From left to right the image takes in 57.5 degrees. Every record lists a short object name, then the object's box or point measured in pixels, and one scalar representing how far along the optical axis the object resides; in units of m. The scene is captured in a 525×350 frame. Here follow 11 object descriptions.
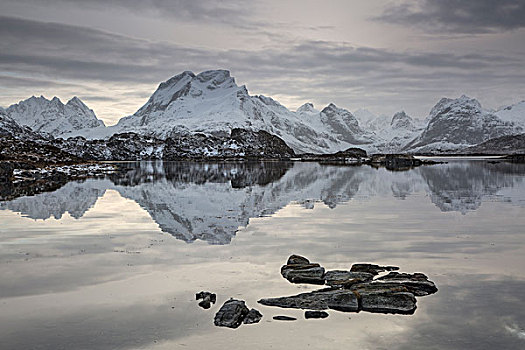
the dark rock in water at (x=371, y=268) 23.64
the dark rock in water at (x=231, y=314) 17.50
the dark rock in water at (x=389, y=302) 18.83
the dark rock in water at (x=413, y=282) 20.77
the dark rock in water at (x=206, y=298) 19.38
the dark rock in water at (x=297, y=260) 24.74
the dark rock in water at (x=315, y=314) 18.33
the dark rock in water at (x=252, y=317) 17.76
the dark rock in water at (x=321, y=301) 19.09
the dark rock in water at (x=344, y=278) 21.66
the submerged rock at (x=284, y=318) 18.05
